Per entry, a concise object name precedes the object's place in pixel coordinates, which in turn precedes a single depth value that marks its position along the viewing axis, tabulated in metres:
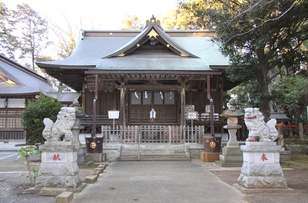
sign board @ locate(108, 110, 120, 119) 13.66
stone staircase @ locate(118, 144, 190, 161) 11.97
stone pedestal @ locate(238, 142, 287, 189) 6.11
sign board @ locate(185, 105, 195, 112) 16.16
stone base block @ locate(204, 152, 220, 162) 11.38
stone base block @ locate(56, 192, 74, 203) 4.99
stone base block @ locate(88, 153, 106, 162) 11.29
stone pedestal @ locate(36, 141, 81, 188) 5.93
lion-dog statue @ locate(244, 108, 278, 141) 6.31
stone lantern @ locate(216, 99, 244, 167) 10.12
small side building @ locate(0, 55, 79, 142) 18.22
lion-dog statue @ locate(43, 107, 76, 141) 6.15
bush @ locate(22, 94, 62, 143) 11.64
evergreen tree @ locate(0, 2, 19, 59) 30.06
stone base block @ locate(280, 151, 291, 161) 12.03
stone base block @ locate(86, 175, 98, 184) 6.88
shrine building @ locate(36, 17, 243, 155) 13.66
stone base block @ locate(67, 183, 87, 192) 5.88
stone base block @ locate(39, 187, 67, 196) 5.64
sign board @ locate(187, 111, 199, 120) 13.41
